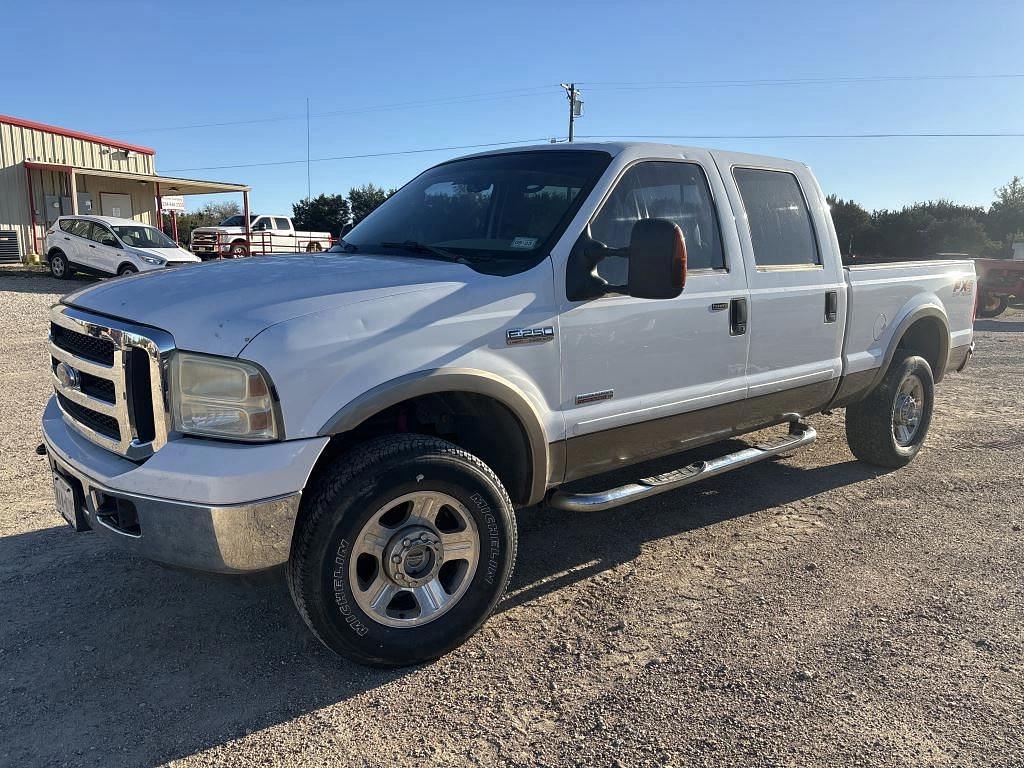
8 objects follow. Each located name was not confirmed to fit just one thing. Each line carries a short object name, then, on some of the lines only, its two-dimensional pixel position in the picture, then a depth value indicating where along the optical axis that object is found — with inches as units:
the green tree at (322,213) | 2068.2
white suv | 783.1
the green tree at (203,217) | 1889.4
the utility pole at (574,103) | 1633.9
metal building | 1019.3
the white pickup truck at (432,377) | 103.7
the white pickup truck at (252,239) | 1075.6
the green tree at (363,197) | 2055.9
